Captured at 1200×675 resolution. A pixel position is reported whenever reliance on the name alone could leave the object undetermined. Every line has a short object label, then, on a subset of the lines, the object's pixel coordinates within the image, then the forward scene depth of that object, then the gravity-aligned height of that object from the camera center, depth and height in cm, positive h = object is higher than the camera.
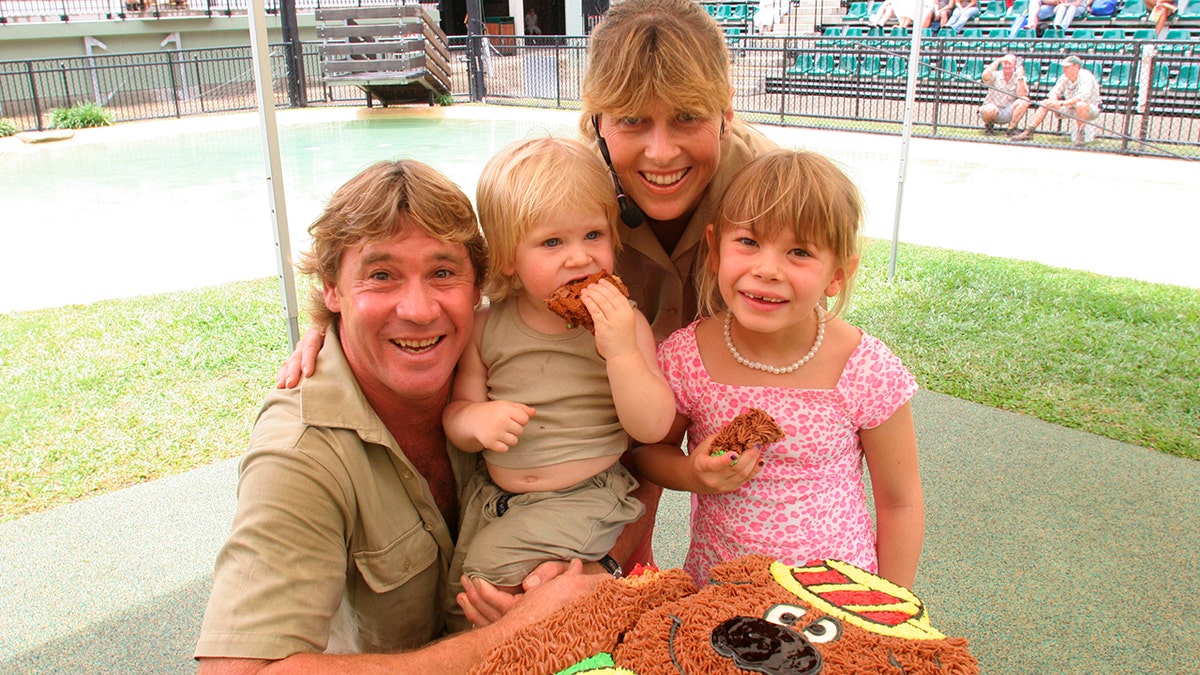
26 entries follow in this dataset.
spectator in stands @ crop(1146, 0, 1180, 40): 1531 +50
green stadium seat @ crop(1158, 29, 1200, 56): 1239 -6
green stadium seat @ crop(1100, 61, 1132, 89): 1313 -48
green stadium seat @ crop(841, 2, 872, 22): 2145 +85
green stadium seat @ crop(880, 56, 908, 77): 1625 -33
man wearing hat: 1280 -72
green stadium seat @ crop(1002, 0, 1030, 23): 1752 +68
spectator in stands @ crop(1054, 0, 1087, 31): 1644 +58
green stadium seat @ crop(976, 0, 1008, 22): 1942 +75
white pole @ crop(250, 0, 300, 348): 283 -30
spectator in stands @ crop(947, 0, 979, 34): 1819 +66
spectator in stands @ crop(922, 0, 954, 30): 1840 +64
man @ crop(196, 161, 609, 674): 166 -81
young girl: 179 -70
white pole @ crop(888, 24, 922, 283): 640 -50
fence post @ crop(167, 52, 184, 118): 1842 -40
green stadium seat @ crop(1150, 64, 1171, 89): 1276 -47
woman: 206 -15
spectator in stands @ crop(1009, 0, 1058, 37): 1681 +57
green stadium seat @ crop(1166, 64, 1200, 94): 1272 -53
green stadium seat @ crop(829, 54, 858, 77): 1666 -32
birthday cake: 125 -82
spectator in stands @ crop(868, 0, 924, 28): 1817 +72
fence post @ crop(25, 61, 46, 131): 1647 -47
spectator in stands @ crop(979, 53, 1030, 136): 1369 -75
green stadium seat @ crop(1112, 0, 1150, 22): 1741 +59
